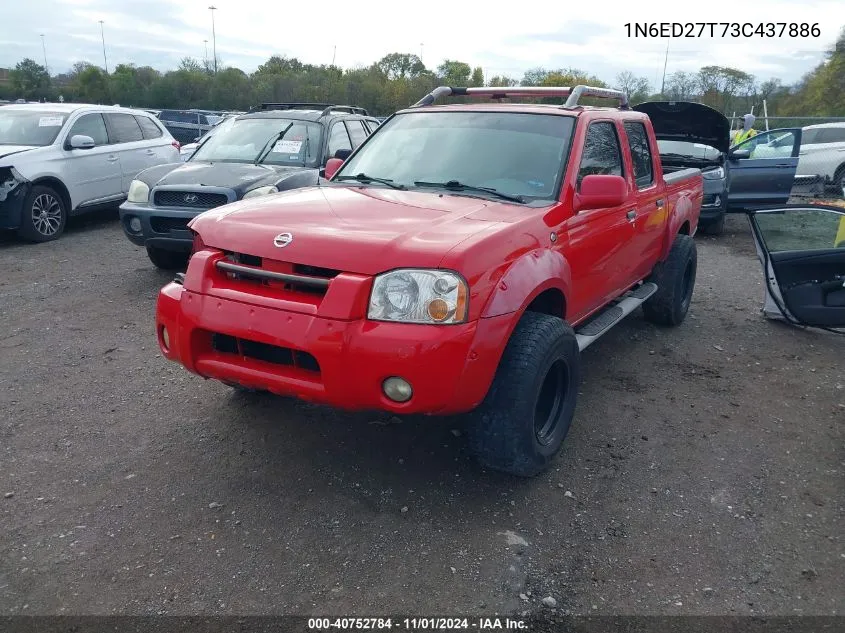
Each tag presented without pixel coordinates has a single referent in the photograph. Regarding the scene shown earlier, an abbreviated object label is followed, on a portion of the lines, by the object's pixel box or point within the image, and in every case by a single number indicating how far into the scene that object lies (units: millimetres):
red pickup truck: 2871
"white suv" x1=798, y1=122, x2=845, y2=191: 14422
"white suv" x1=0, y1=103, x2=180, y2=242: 8609
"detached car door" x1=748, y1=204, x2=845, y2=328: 5570
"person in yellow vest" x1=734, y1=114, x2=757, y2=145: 11805
